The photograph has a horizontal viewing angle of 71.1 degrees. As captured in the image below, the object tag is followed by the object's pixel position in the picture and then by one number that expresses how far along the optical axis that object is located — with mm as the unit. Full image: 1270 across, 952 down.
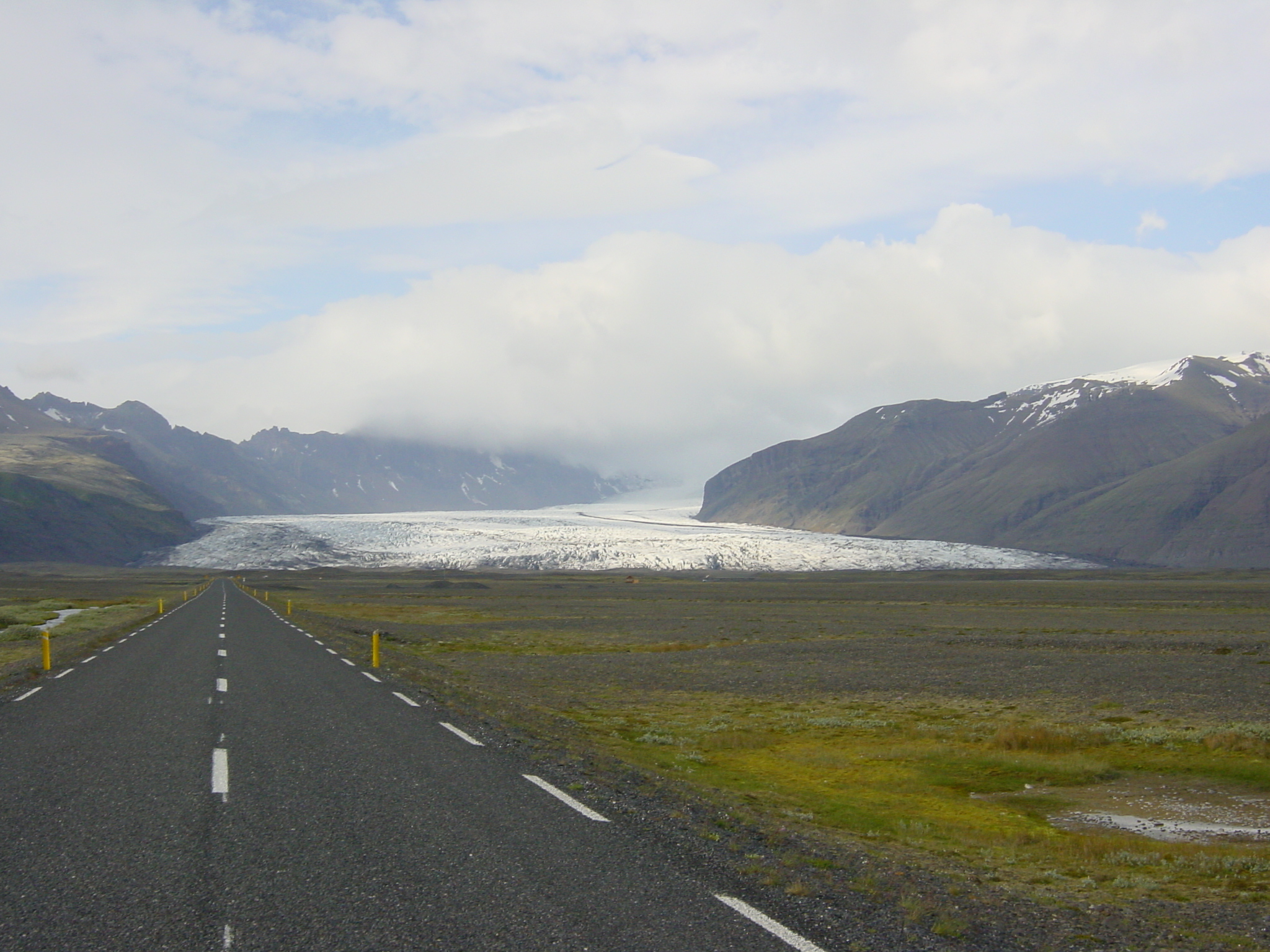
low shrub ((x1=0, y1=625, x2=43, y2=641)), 42806
